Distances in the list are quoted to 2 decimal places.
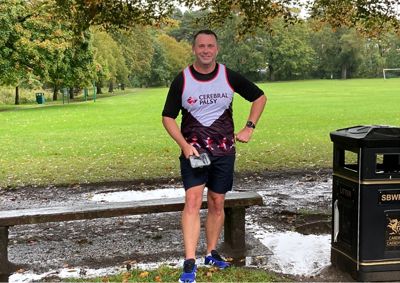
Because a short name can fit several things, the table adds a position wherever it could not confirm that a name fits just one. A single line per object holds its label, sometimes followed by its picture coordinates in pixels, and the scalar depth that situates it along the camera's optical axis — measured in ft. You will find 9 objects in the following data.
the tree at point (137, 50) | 219.82
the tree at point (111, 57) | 167.90
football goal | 314.86
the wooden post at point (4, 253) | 16.24
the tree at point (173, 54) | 299.58
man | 14.17
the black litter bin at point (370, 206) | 14.06
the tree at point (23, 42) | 102.47
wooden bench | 16.26
